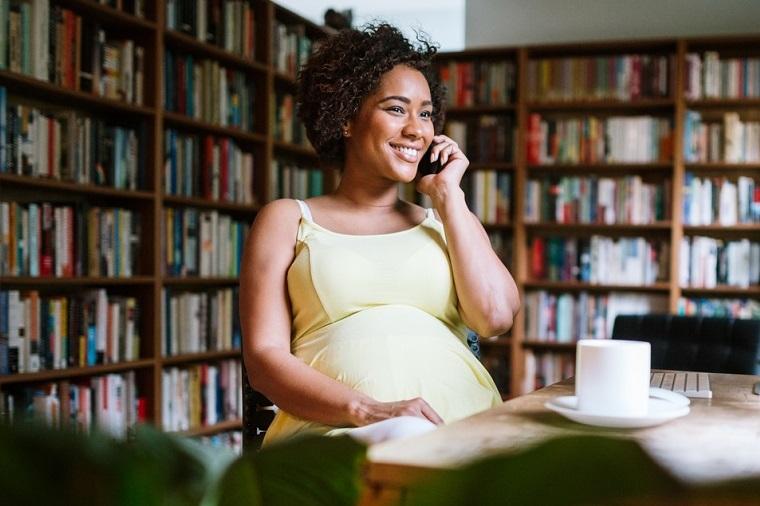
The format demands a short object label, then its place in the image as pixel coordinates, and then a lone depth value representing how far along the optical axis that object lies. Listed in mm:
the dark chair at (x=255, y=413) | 1718
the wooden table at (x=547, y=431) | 714
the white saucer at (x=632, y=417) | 929
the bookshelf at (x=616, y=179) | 4516
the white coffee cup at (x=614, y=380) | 980
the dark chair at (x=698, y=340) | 2133
